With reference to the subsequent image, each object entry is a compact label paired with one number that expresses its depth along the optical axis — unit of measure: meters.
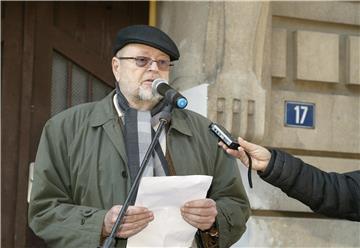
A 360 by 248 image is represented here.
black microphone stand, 2.91
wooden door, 5.29
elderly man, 3.43
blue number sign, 5.57
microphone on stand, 3.14
